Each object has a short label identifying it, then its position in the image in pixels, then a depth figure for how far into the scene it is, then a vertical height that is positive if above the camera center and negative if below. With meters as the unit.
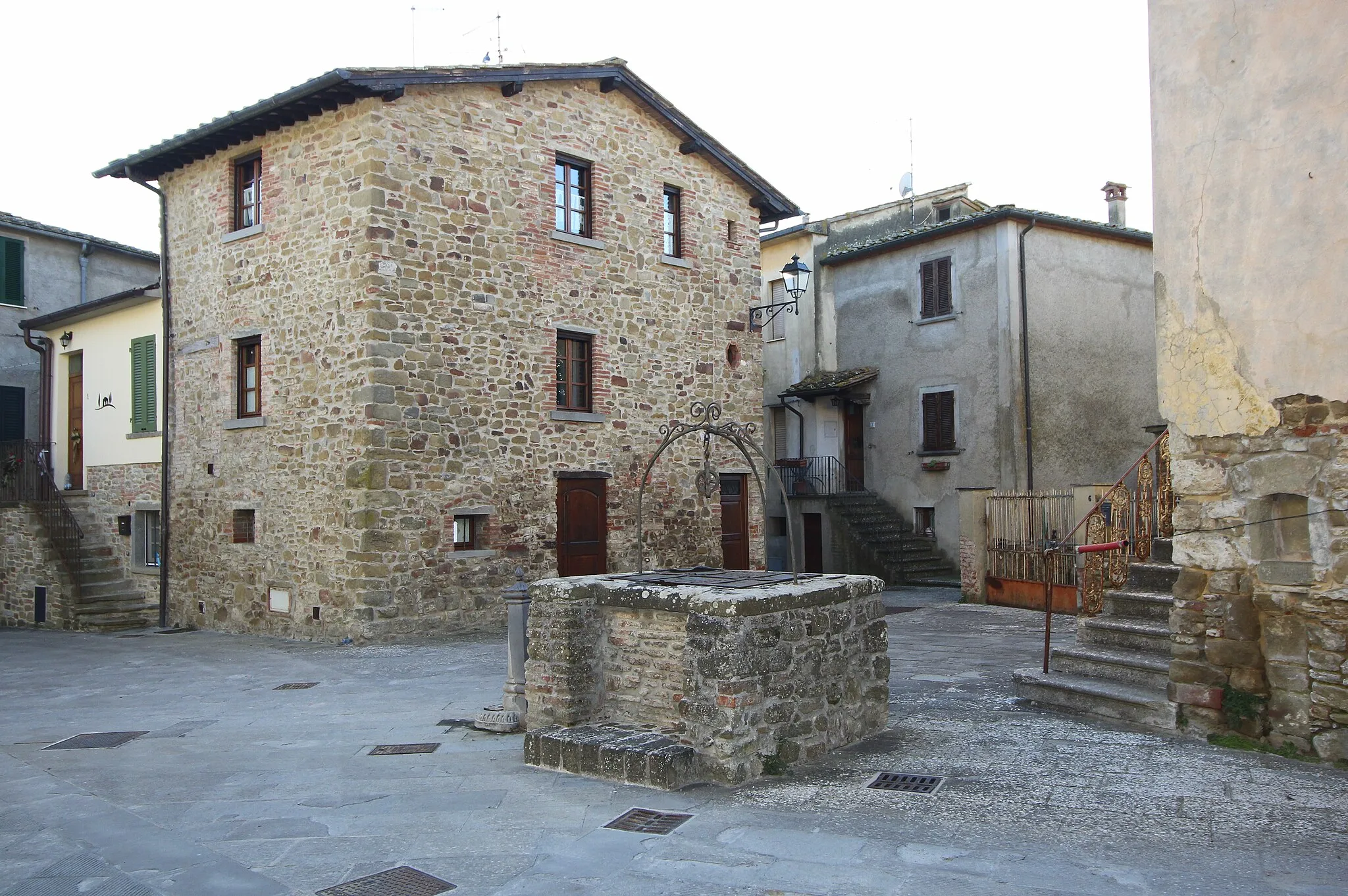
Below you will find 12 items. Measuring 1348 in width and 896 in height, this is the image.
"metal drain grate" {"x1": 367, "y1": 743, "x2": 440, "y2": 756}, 7.12 -1.79
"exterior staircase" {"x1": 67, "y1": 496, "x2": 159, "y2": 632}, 15.86 -1.46
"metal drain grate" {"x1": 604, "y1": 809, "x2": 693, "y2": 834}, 5.31 -1.76
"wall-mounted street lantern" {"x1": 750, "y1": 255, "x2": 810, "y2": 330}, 16.80 +3.63
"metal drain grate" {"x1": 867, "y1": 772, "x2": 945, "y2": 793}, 5.90 -1.74
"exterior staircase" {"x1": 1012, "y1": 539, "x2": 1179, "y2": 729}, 7.41 -1.35
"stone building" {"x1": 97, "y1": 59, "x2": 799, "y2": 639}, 12.82 +2.21
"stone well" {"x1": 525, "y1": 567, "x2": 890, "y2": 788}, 6.03 -1.17
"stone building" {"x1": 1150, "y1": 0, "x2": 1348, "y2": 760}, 6.34 +0.87
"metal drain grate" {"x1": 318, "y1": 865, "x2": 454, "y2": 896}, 4.54 -1.77
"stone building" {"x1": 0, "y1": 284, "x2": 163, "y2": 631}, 16.23 +0.30
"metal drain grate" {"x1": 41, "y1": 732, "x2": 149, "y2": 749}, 7.62 -1.84
